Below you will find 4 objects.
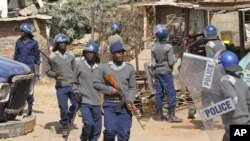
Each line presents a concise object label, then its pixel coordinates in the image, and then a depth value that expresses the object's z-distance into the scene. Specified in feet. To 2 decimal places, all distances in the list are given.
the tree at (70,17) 71.77
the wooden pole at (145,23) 73.46
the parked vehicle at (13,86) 26.06
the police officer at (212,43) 34.99
